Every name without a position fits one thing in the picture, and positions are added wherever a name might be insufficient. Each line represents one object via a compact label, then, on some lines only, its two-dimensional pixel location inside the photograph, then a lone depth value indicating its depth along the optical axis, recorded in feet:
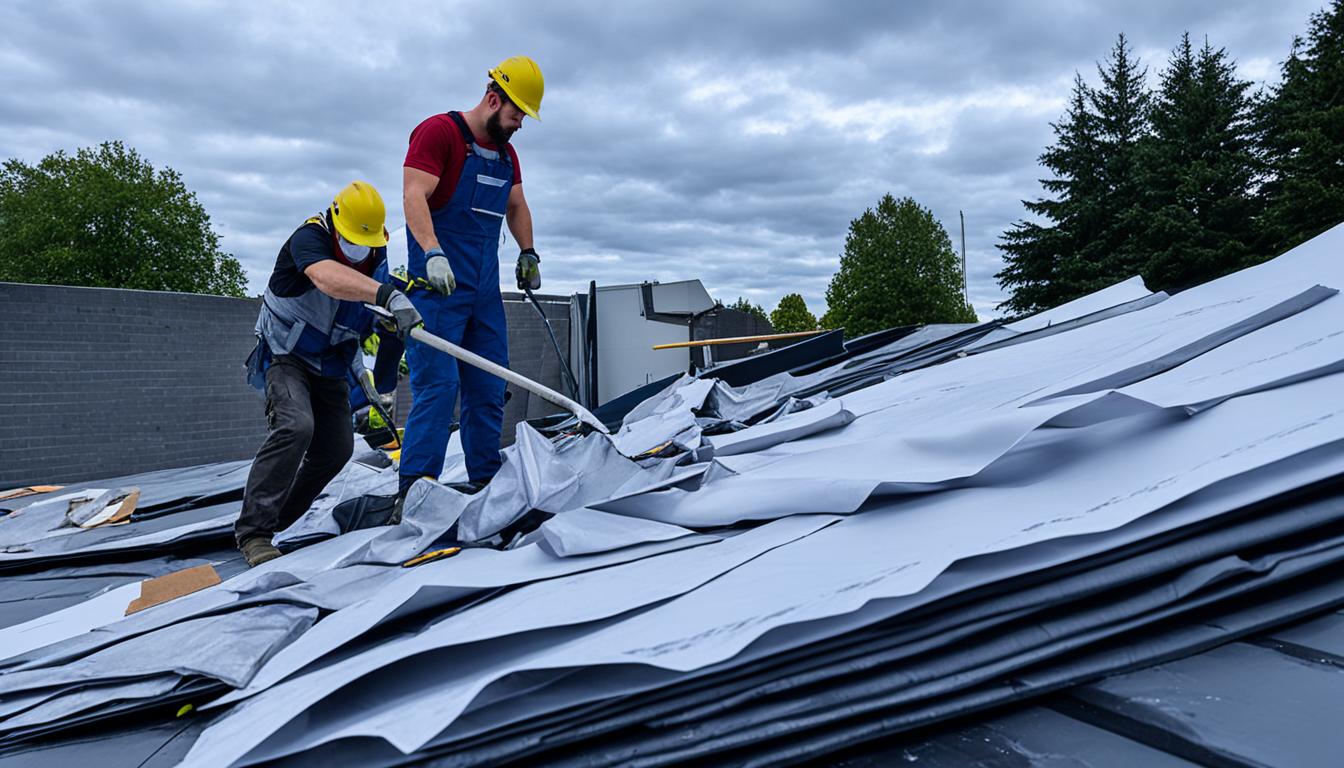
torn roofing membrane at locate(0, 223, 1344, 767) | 2.59
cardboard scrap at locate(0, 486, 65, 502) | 12.47
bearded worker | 7.22
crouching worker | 7.09
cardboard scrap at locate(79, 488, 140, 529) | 9.39
